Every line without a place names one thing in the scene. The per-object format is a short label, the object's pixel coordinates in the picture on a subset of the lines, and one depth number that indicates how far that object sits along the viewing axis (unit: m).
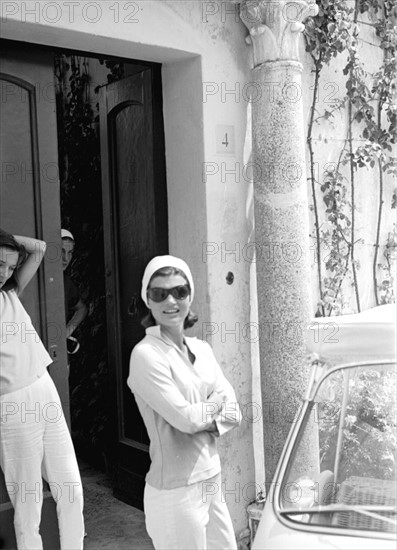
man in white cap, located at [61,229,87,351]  5.35
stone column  4.43
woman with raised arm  3.38
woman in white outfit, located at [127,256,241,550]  2.97
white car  2.45
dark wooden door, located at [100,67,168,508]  4.66
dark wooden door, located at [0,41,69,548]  3.83
